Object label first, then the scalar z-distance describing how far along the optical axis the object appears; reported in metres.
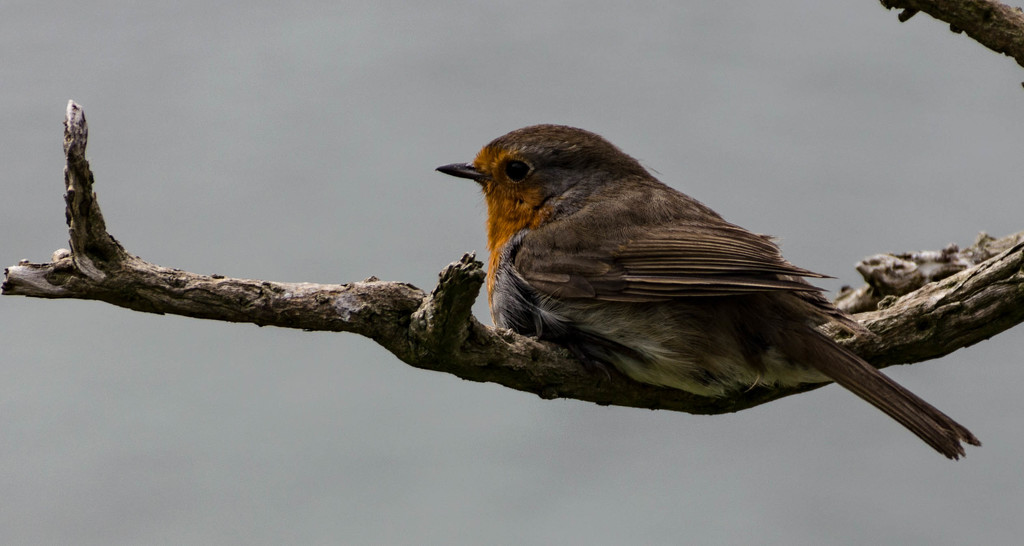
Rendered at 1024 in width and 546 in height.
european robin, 7.35
